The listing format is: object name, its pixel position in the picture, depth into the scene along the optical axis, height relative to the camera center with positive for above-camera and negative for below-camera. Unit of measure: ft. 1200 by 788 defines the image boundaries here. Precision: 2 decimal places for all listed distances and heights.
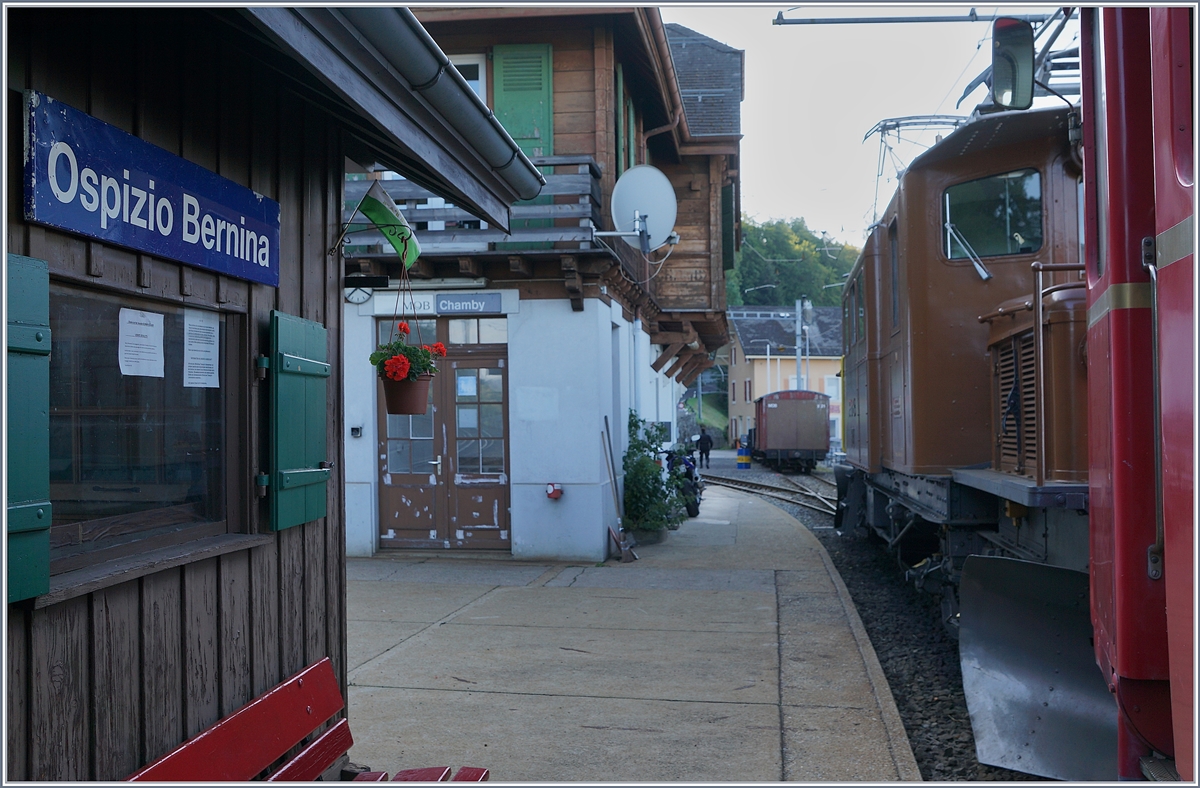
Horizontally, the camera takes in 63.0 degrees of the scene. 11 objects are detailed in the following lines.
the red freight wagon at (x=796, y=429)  111.96 -0.51
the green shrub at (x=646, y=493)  39.91 -2.74
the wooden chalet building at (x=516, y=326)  34.55 +3.76
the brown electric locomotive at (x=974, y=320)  19.93 +2.35
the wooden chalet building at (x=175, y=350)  8.09 +0.87
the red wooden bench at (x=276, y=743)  10.05 -3.51
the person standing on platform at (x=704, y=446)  108.68 -2.20
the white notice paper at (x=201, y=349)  10.76 +0.94
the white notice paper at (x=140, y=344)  9.66 +0.90
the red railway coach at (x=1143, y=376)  7.29 +0.38
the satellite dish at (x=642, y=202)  35.17 +8.14
